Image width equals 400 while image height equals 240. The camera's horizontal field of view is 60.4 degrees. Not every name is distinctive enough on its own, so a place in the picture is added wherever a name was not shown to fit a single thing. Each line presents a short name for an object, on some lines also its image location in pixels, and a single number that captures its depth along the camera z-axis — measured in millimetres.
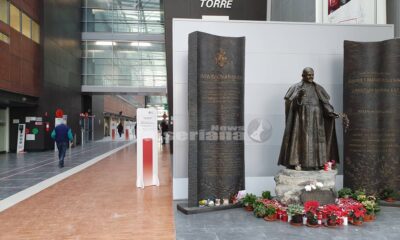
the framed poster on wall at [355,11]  7449
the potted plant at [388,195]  6037
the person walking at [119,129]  32344
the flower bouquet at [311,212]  4770
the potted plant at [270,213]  5090
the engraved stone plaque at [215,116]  5754
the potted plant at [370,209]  5070
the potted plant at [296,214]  4844
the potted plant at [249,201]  5621
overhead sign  10469
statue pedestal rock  5465
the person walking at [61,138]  10992
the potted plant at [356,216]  4852
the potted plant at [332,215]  4762
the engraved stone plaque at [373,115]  6117
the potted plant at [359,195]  5543
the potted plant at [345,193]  5911
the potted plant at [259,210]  5168
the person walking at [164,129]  23520
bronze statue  5590
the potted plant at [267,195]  5879
